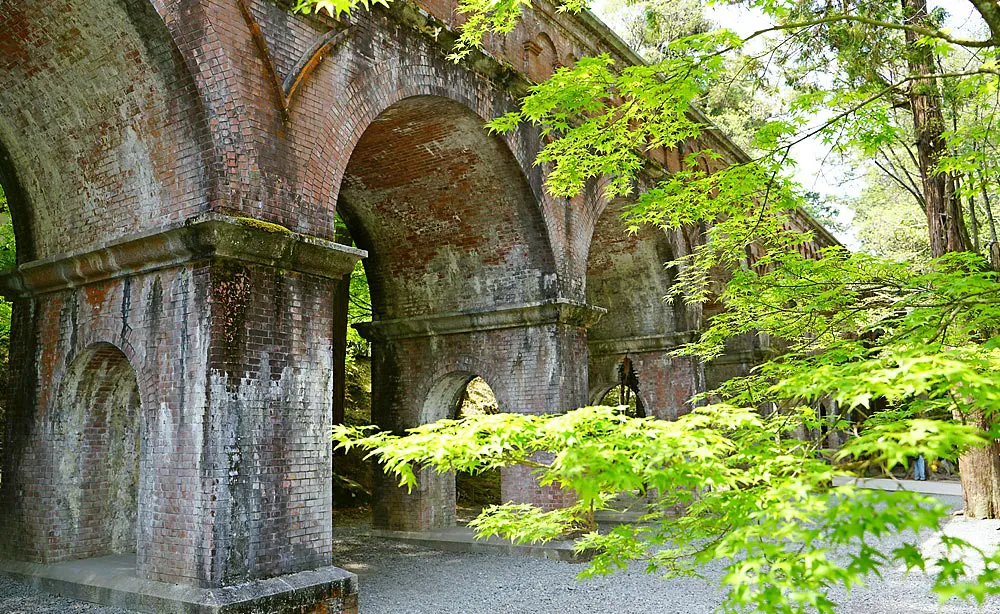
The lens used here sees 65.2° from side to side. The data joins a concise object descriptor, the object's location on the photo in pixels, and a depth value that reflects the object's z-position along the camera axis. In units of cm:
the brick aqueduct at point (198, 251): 634
